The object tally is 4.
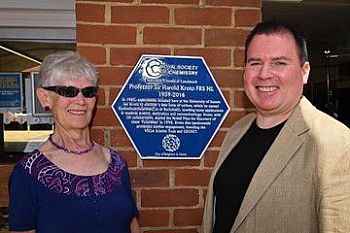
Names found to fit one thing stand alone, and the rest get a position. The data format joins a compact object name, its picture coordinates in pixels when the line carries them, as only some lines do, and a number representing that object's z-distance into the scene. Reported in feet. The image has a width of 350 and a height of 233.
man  5.23
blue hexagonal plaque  7.84
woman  5.86
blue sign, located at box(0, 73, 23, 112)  10.81
